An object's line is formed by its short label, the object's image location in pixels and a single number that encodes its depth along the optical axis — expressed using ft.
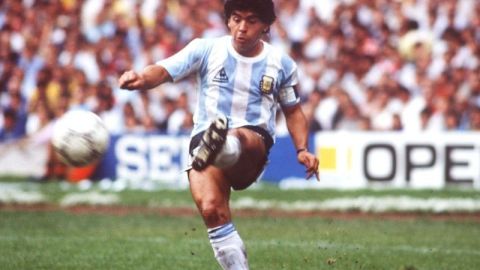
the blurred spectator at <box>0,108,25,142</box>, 138.80
